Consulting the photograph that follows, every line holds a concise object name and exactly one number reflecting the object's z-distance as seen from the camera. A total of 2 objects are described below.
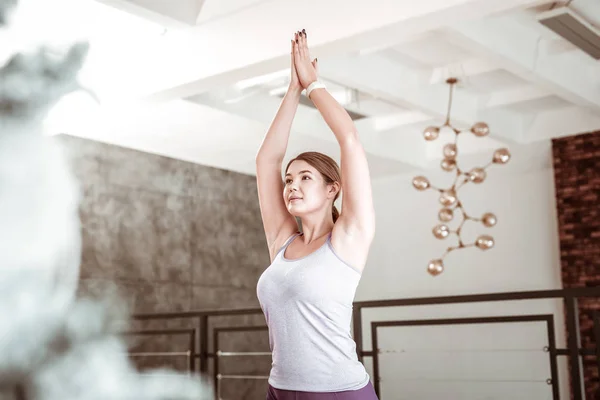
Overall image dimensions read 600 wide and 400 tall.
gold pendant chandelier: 5.79
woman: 1.49
